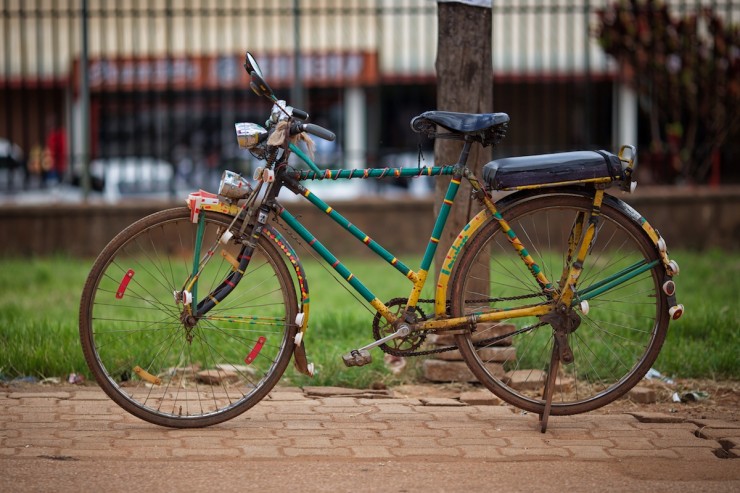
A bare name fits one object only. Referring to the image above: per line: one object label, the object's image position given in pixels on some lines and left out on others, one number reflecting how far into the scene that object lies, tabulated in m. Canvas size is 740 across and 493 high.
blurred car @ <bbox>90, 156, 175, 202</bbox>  22.87
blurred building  22.27
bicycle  8.74
